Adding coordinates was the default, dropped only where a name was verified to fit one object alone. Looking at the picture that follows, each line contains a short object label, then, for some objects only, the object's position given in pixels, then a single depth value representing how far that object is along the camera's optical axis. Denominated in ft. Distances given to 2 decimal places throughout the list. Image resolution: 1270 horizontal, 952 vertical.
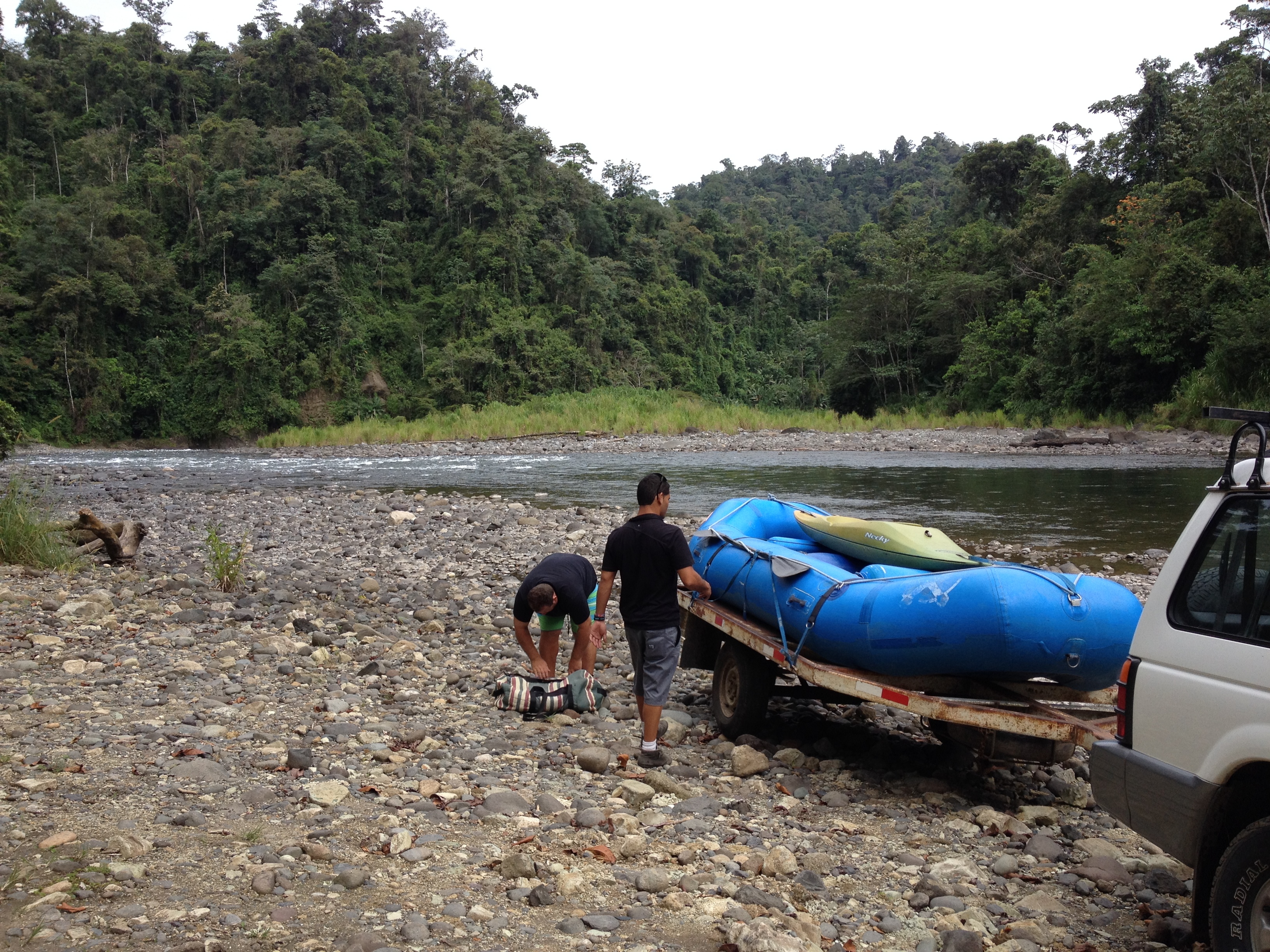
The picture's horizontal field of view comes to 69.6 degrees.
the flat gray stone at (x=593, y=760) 15.92
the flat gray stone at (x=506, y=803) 13.82
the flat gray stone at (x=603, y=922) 10.59
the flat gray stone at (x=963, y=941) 10.48
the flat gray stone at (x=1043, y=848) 13.32
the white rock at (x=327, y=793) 13.66
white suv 8.77
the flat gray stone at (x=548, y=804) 13.92
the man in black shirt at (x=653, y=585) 17.10
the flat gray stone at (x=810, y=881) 11.99
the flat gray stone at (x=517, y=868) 11.61
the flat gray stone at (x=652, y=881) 11.62
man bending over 18.94
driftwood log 33.09
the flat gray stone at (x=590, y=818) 13.47
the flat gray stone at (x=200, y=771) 14.16
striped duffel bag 18.76
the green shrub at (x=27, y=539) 30.25
